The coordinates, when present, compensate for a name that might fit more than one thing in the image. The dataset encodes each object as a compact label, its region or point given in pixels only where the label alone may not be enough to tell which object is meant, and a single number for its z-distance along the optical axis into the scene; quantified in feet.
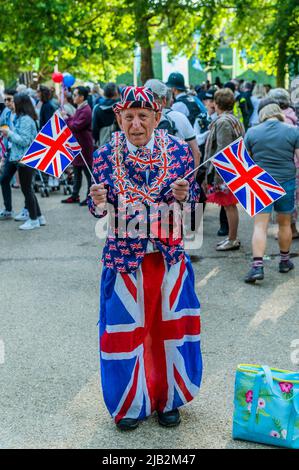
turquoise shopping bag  11.55
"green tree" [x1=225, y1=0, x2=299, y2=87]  50.31
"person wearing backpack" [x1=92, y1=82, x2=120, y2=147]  34.27
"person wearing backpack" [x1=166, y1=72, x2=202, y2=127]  27.05
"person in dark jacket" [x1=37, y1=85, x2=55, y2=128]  38.24
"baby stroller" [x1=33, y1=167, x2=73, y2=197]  40.96
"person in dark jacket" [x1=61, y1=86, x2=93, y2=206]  36.73
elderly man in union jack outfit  12.10
